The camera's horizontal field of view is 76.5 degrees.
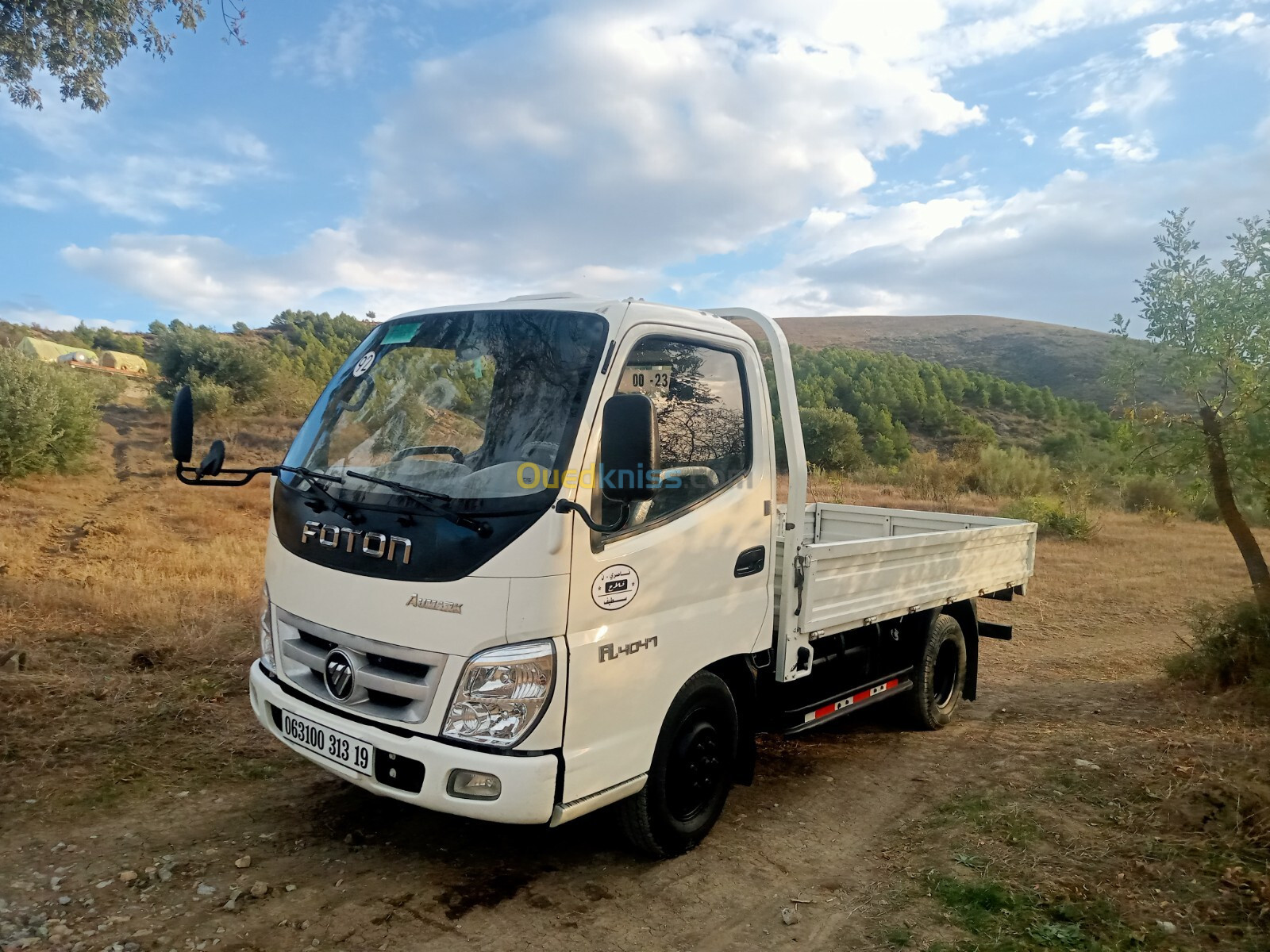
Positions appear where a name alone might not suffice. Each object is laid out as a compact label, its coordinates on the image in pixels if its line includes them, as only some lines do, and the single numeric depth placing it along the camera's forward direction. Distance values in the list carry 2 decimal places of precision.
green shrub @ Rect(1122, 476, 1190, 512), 19.64
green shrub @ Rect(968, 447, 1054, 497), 20.92
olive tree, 6.23
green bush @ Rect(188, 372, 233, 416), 21.20
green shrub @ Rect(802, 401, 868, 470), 24.03
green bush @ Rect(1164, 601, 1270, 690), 6.16
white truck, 2.79
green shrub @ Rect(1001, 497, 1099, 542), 15.49
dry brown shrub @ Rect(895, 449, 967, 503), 21.30
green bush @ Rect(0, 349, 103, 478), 13.34
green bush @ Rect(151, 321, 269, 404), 23.33
